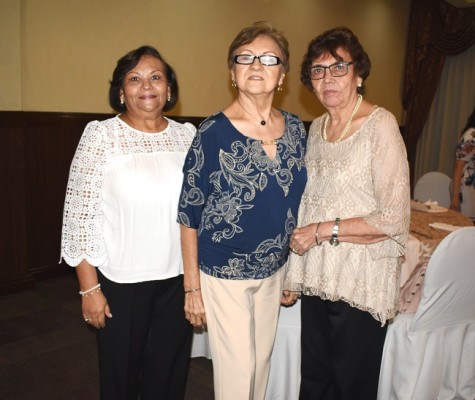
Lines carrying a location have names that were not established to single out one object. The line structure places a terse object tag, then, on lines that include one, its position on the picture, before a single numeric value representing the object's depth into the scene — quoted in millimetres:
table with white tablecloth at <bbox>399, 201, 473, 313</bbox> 2354
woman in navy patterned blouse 1601
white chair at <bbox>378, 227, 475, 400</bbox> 2189
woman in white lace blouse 1686
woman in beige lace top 1643
